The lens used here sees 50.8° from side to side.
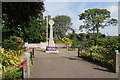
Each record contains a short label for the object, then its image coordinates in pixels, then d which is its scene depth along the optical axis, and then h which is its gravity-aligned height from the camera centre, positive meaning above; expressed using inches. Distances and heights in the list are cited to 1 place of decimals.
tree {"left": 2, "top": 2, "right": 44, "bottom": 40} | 334.5 +86.3
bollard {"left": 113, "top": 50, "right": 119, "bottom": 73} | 282.2 -44.4
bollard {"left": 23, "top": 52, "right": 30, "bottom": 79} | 221.2 -48.3
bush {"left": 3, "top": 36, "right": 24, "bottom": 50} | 867.7 +8.1
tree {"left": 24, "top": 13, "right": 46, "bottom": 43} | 1291.8 +93.6
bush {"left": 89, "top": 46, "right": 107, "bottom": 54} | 565.1 -37.1
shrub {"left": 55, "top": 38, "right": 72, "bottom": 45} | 1397.6 +5.0
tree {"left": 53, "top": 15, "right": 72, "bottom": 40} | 1787.6 +236.0
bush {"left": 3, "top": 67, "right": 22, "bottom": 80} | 219.3 -59.1
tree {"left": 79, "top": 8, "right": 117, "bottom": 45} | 1393.9 +258.4
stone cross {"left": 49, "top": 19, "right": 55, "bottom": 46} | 898.5 +9.6
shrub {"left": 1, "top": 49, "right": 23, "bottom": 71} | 306.1 -48.4
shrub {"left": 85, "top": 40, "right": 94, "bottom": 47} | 1170.6 -18.8
